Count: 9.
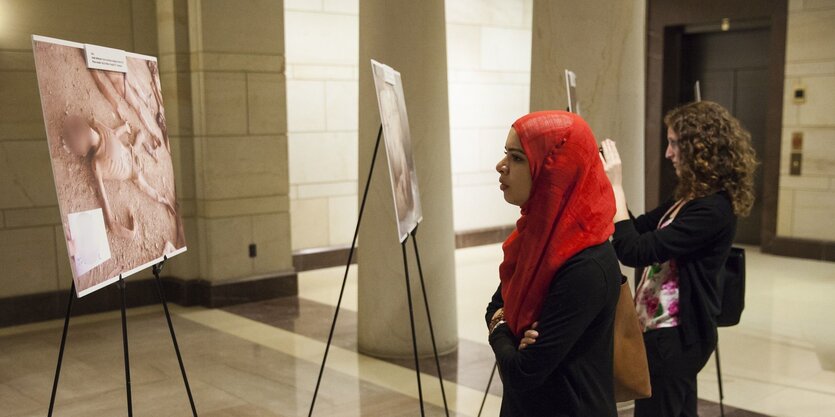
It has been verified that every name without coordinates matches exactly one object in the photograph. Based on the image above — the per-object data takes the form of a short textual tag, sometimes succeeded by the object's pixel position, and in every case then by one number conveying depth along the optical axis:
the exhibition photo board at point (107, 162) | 3.12
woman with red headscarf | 2.38
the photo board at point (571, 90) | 4.39
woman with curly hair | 3.49
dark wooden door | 12.25
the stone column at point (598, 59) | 5.27
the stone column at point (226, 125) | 8.31
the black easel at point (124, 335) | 3.15
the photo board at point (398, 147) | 4.31
